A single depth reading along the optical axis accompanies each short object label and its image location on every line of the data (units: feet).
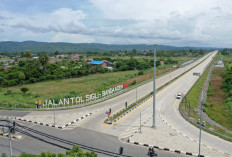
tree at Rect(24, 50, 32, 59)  286.62
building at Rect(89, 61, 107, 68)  361.34
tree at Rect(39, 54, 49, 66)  238.78
